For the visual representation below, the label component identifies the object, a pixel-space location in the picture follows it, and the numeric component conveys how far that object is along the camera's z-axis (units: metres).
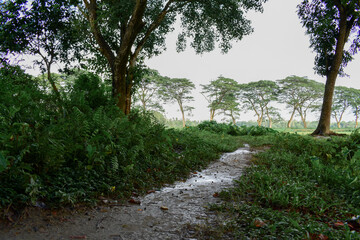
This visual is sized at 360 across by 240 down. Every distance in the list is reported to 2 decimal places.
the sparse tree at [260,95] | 38.06
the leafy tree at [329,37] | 12.23
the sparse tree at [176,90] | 36.88
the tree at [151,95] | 34.81
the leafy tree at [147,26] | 7.19
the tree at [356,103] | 38.25
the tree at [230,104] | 38.84
